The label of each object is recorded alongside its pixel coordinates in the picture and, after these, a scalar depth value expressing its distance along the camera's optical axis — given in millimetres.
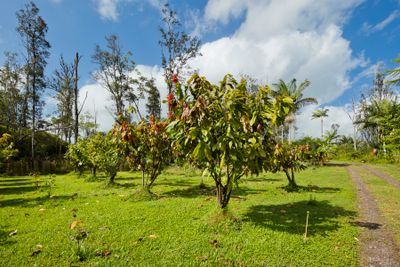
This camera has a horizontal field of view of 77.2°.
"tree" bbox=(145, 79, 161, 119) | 39172
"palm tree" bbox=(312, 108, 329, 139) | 44250
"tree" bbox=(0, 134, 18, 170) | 9594
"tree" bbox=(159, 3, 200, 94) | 26838
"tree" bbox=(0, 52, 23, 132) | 30823
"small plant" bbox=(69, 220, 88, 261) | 3858
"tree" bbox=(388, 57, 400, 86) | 8816
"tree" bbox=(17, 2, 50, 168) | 24156
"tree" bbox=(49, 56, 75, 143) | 26516
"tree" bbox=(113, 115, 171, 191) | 8538
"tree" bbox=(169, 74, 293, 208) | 4703
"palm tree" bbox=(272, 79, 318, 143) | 28938
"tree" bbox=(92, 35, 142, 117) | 28516
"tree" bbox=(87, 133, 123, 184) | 11119
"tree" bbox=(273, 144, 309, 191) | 9617
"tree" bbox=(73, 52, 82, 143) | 23386
